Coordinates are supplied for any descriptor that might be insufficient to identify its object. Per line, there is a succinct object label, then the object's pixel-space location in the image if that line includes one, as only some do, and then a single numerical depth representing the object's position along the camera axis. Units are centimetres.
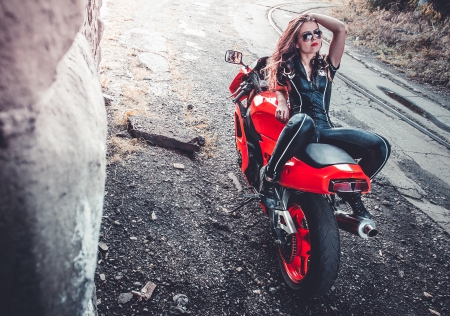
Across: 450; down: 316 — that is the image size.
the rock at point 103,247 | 220
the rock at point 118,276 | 204
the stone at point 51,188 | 67
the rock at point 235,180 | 319
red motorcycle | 187
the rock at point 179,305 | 191
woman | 220
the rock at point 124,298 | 191
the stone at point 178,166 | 323
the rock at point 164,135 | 346
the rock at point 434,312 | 226
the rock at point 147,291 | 196
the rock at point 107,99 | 392
